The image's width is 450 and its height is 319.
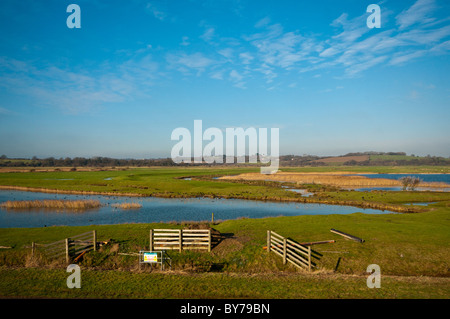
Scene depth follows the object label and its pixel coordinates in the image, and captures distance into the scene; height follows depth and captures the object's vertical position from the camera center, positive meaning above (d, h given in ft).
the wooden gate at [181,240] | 81.05 -24.40
